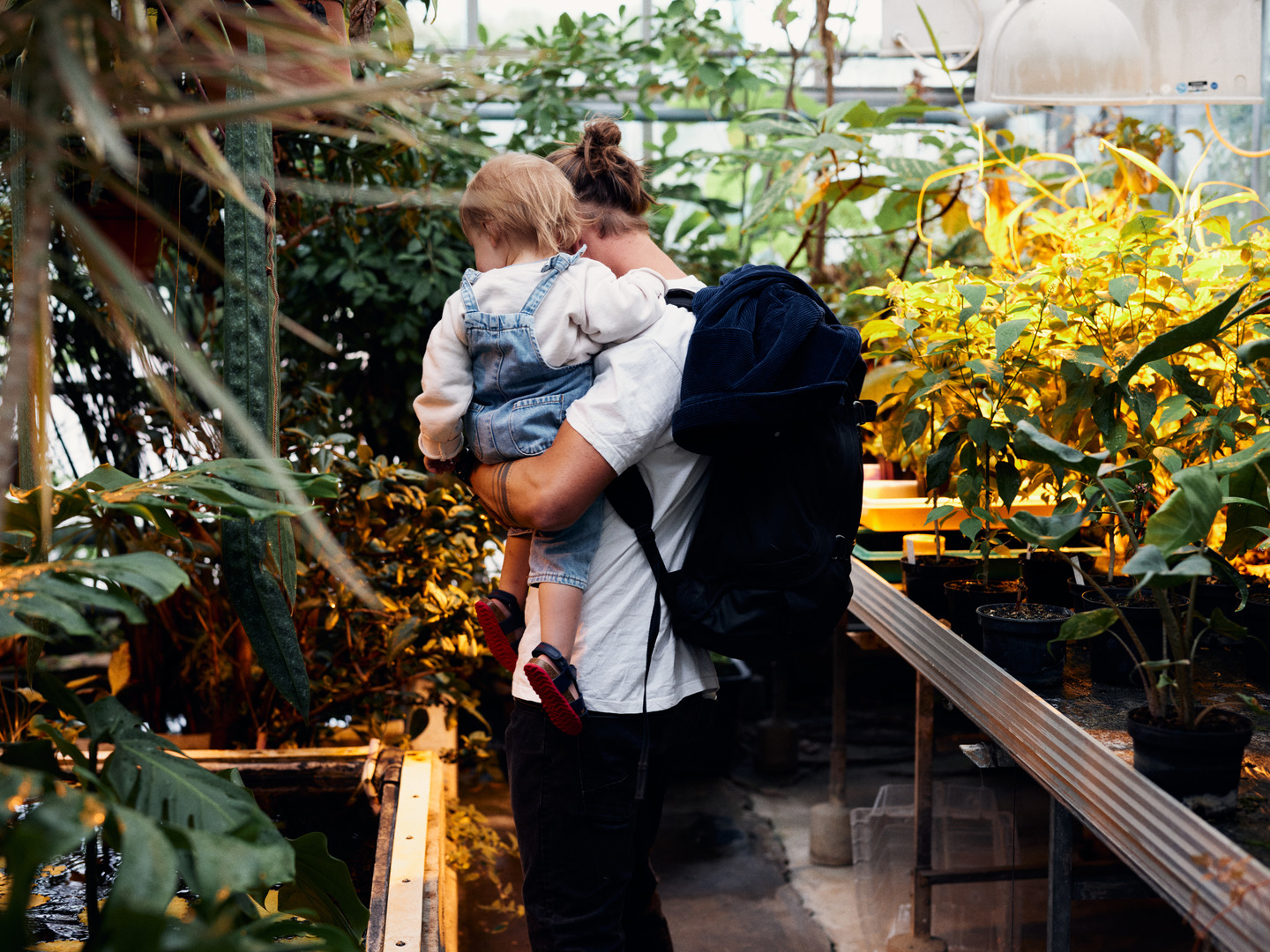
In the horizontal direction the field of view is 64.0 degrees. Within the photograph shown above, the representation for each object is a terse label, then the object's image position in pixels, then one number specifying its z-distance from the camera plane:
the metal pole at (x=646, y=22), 4.07
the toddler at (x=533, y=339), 1.32
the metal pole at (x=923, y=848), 1.93
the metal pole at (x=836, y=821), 2.55
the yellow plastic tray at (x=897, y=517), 2.12
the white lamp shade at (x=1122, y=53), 1.84
